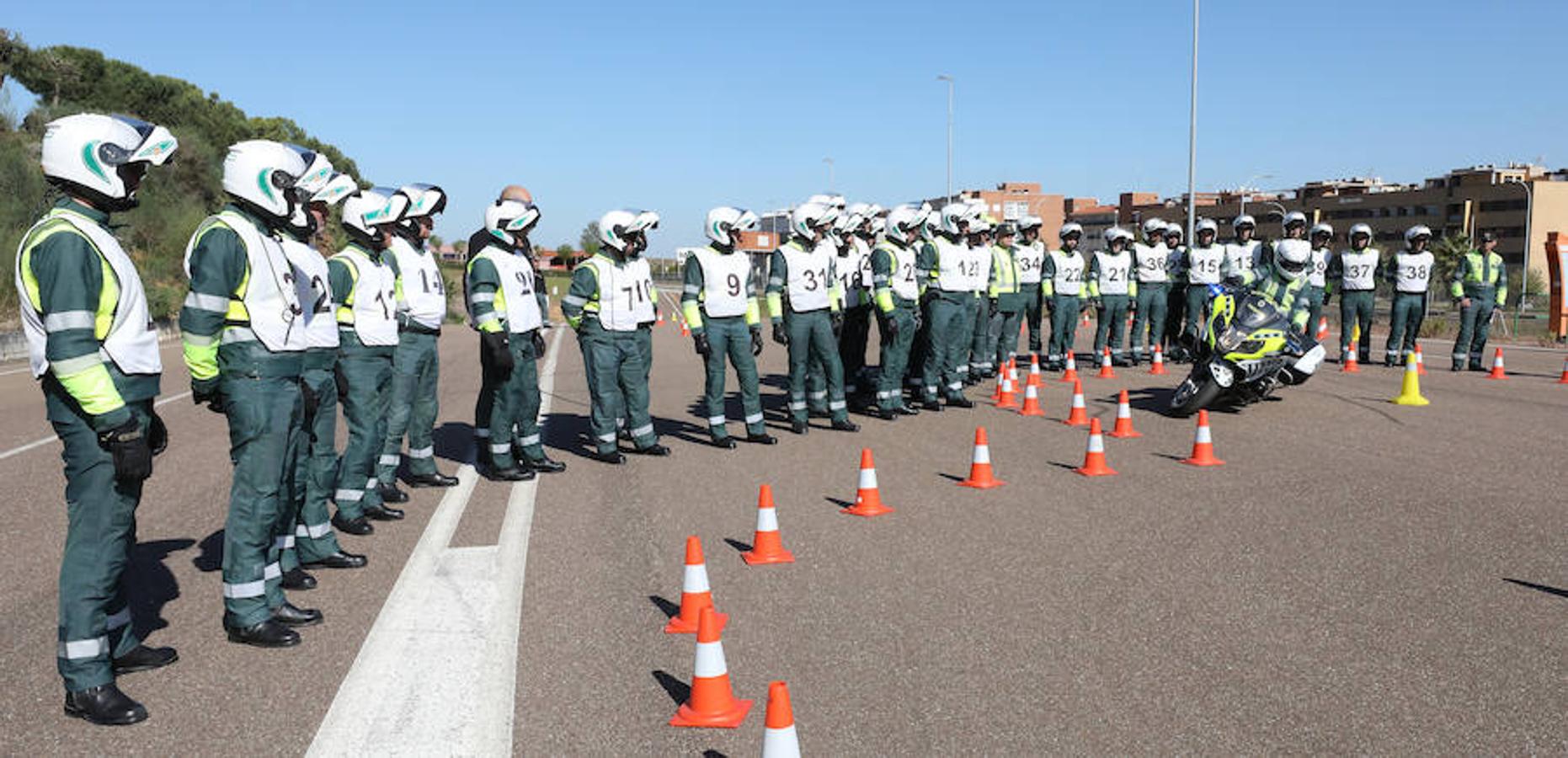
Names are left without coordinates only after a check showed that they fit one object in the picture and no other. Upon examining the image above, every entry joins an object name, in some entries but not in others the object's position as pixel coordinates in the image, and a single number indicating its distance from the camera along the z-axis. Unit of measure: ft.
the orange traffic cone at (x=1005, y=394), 42.61
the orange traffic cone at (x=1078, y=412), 37.40
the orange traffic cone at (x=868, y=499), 24.29
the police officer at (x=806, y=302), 35.81
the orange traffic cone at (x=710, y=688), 13.11
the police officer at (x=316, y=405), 18.01
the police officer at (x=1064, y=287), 53.93
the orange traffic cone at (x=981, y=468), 27.02
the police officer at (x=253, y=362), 16.03
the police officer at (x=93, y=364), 13.29
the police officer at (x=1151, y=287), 56.29
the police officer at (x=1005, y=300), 48.98
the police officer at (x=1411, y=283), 53.98
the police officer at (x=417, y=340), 26.21
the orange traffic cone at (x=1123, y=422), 34.50
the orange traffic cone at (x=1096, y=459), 28.48
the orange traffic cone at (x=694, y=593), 16.25
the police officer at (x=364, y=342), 23.18
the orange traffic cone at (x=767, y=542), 20.21
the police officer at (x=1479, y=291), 52.65
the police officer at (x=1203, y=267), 55.36
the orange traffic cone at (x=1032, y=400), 40.47
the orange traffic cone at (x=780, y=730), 10.64
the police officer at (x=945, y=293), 40.40
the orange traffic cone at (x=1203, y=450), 29.60
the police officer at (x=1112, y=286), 55.77
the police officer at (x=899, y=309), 39.06
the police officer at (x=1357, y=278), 53.78
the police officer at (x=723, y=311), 33.53
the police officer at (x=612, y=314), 31.07
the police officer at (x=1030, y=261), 53.88
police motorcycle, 37.65
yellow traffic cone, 40.93
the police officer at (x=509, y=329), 28.43
